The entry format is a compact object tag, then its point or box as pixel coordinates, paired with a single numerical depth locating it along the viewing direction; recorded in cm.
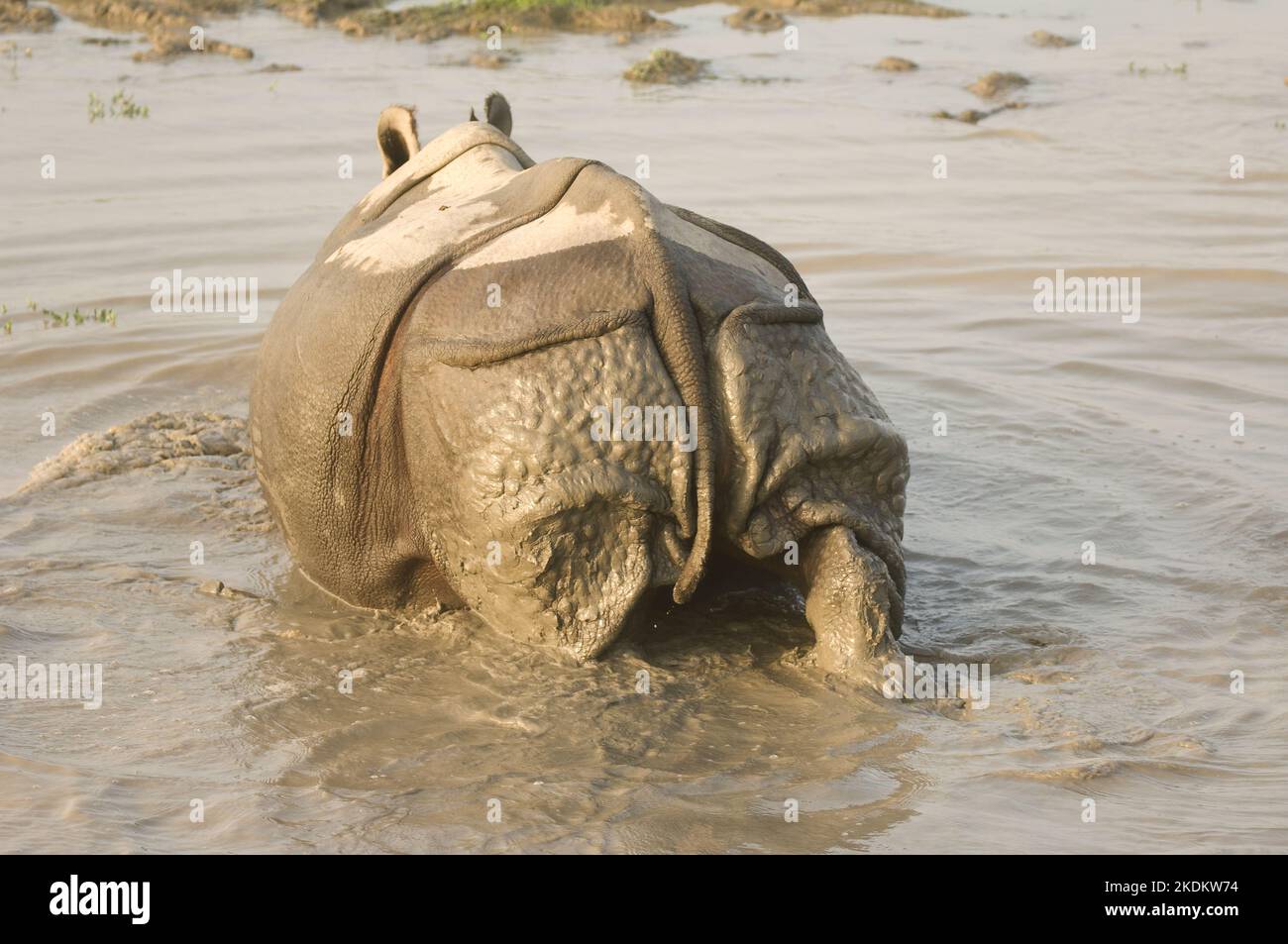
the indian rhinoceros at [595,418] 459
